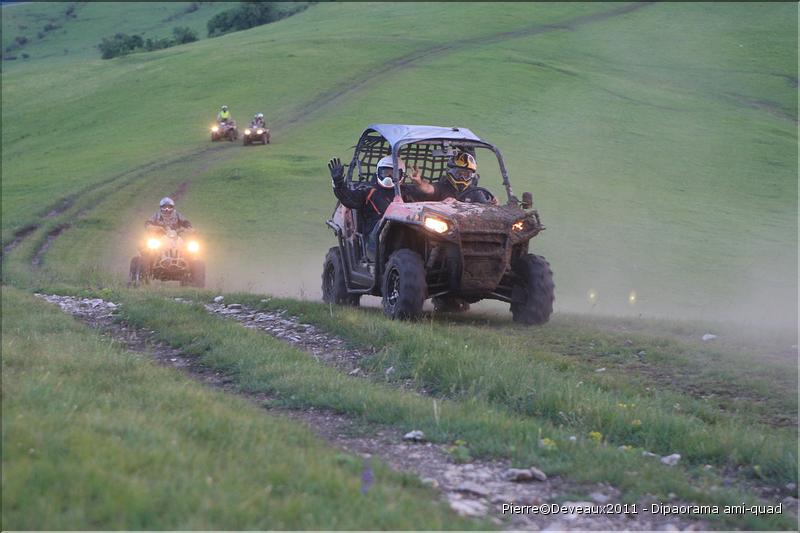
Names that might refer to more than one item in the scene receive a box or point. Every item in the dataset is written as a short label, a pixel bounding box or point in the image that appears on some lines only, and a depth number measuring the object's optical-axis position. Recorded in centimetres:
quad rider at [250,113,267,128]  4531
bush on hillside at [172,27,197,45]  9506
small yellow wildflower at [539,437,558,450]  680
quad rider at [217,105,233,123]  4653
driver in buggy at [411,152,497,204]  1354
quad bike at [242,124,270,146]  4469
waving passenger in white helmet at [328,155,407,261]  1352
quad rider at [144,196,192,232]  2000
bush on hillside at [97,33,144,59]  8862
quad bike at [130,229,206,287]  1972
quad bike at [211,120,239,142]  4597
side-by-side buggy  1210
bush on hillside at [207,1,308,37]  10200
